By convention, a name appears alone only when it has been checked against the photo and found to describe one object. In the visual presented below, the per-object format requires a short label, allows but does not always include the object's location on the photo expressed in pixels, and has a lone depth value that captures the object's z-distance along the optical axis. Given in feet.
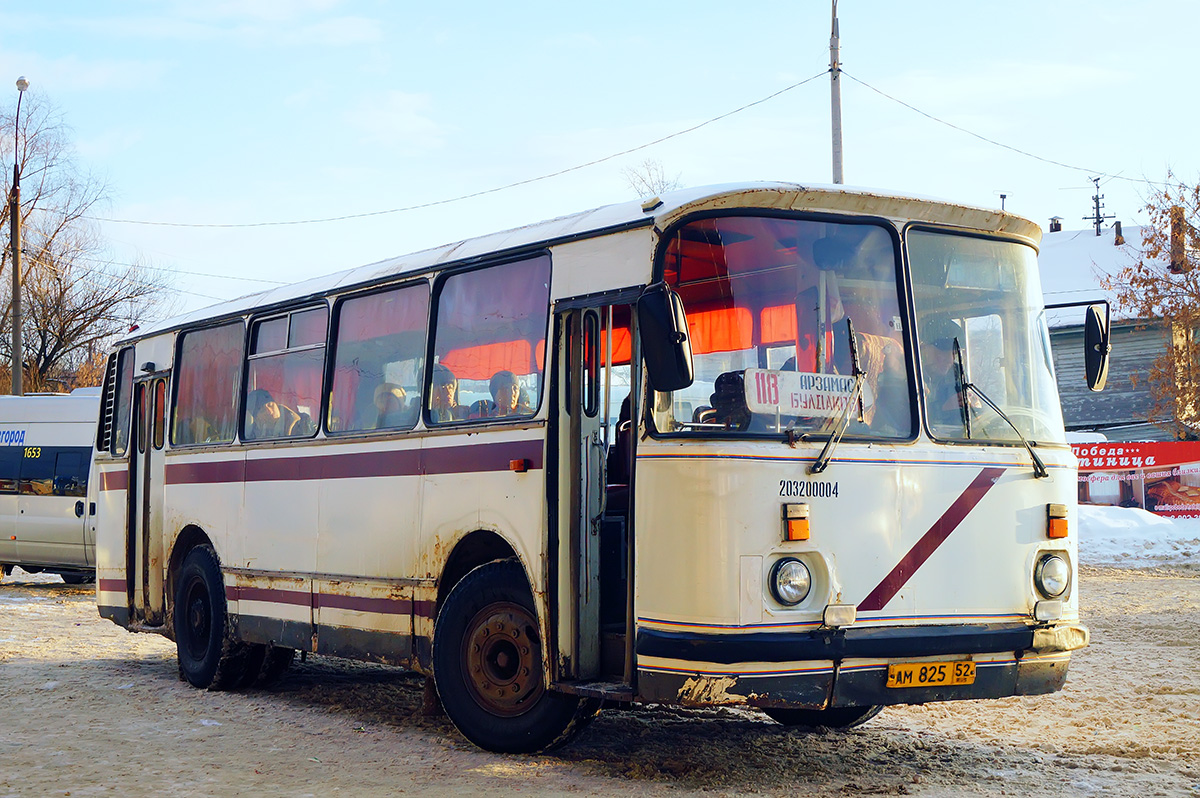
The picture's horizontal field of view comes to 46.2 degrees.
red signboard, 96.68
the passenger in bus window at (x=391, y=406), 29.96
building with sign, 139.13
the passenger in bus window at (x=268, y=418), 34.17
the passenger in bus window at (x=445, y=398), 28.32
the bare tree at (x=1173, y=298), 132.36
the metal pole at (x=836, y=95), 66.74
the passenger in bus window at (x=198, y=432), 38.11
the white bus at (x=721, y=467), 22.06
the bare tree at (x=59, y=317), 152.05
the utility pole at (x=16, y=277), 104.37
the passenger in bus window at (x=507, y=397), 26.25
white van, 69.00
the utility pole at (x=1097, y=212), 200.07
